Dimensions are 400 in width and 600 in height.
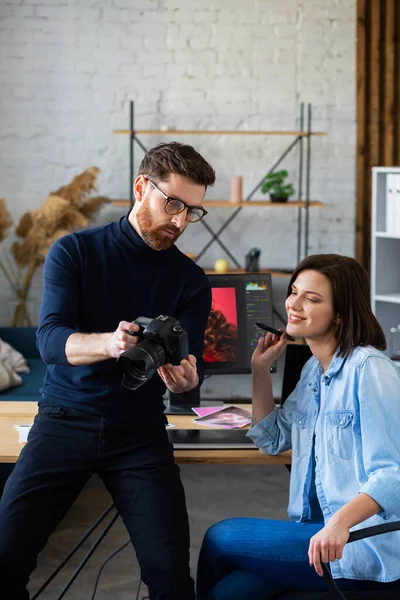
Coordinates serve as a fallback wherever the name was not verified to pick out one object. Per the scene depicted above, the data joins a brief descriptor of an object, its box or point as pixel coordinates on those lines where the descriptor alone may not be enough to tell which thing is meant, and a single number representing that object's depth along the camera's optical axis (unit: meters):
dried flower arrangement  5.11
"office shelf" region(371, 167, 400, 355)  4.97
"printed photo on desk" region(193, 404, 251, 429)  2.65
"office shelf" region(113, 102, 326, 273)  5.45
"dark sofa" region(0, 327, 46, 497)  4.35
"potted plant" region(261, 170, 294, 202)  5.39
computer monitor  3.04
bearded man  2.05
